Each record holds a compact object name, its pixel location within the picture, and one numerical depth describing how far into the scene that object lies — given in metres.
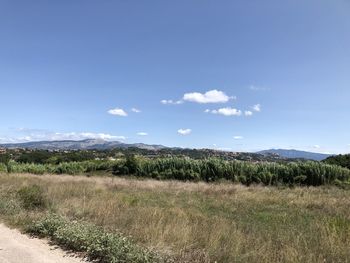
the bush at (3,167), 52.39
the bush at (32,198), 14.12
